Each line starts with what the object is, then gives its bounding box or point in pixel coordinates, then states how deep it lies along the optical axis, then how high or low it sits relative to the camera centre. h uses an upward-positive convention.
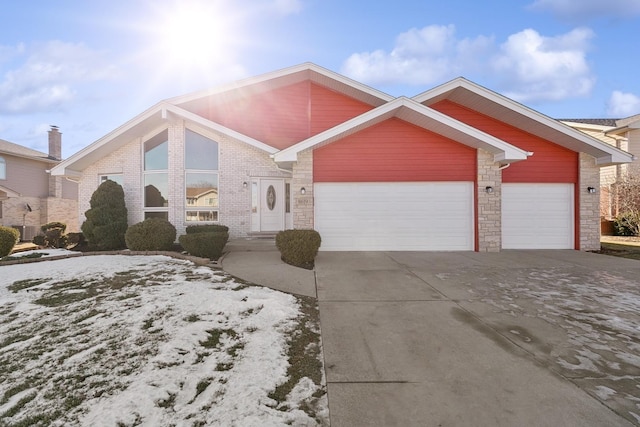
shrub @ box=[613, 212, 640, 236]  13.99 -0.52
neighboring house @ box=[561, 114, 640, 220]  16.28 +4.41
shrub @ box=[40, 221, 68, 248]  11.20 -0.92
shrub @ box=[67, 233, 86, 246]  11.44 -0.94
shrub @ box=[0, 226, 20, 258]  9.26 -0.81
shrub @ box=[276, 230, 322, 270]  7.22 -0.80
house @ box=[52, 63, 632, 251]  9.36 +1.40
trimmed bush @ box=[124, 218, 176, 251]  8.69 -0.64
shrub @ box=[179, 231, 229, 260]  7.91 -0.79
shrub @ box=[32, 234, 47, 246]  11.29 -0.96
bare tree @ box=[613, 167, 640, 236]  13.84 +0.56
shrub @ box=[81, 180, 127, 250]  10.25 -0.18
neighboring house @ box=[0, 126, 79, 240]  17.19 +1.62
